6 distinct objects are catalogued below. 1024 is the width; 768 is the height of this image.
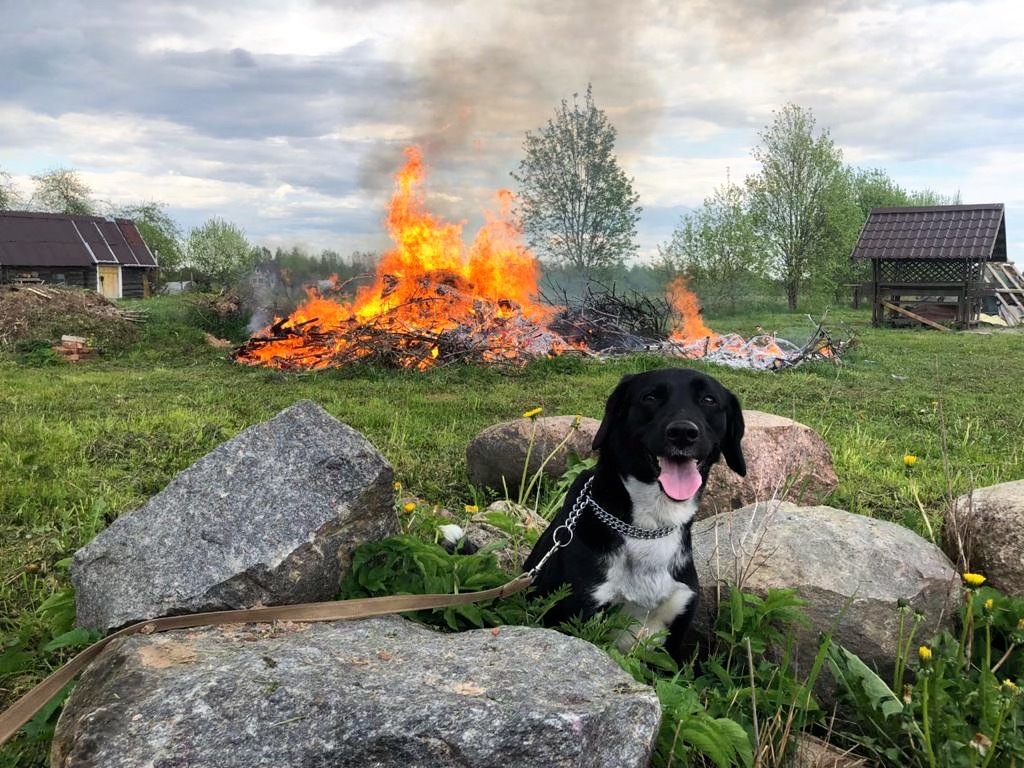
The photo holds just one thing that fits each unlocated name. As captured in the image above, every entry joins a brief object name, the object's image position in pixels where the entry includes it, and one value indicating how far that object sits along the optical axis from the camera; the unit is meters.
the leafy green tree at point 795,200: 36.09
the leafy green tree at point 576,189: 25.34
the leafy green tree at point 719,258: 33.69
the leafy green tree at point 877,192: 53.78
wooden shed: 38.28
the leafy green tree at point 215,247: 50.68
